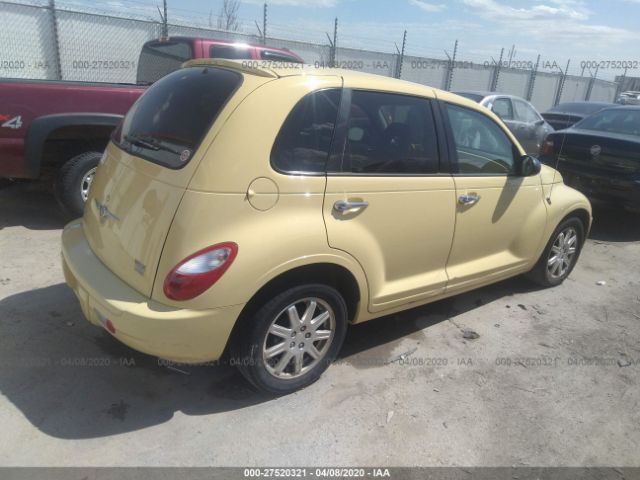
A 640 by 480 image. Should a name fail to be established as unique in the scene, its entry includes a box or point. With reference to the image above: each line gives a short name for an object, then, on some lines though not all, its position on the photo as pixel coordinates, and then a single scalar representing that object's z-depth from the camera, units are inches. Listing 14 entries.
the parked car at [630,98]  892.7
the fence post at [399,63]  639.6
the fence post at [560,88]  959.0
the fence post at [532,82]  896.3
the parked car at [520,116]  367.9
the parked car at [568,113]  486.6
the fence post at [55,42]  439.8
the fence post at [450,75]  724.0
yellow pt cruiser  94.6
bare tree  684.1
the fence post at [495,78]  822.3
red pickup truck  180.9
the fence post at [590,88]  1077.1
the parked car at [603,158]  239.6
